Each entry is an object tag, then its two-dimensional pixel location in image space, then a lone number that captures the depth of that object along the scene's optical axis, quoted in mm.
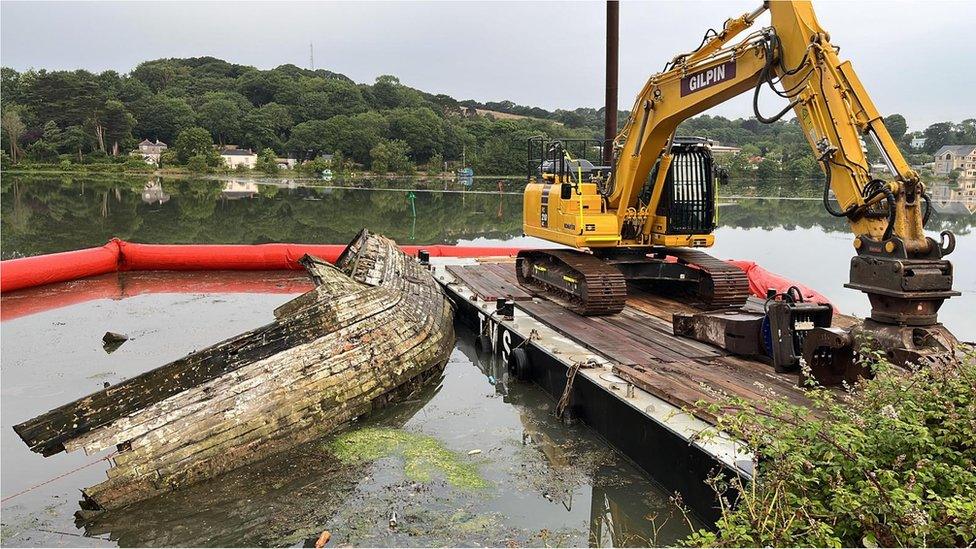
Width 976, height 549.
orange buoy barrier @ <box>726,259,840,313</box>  12266
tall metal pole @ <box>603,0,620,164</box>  15828
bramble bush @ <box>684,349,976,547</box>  2977
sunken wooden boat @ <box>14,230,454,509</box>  5359
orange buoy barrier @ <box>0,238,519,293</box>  15688
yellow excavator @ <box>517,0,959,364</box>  5383
